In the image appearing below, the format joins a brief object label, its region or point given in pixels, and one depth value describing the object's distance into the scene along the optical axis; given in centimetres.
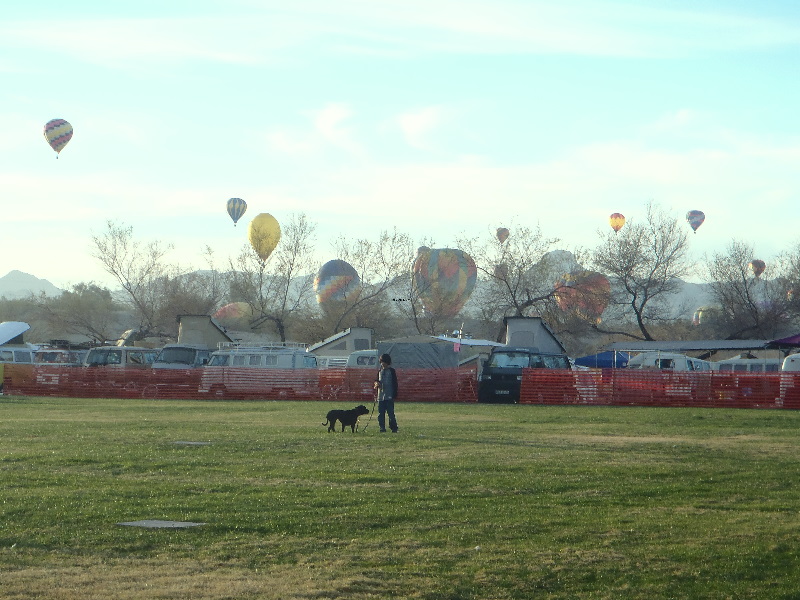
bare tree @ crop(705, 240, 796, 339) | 8028
